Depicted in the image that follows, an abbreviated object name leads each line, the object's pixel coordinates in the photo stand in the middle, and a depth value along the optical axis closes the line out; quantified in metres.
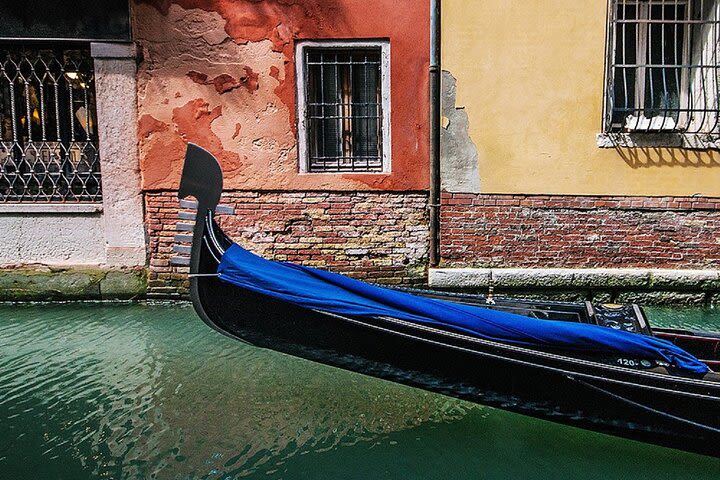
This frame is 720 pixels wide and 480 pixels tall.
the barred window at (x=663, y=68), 4.43
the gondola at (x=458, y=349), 2.22
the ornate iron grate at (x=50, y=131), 4.67
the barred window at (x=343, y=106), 4.57
